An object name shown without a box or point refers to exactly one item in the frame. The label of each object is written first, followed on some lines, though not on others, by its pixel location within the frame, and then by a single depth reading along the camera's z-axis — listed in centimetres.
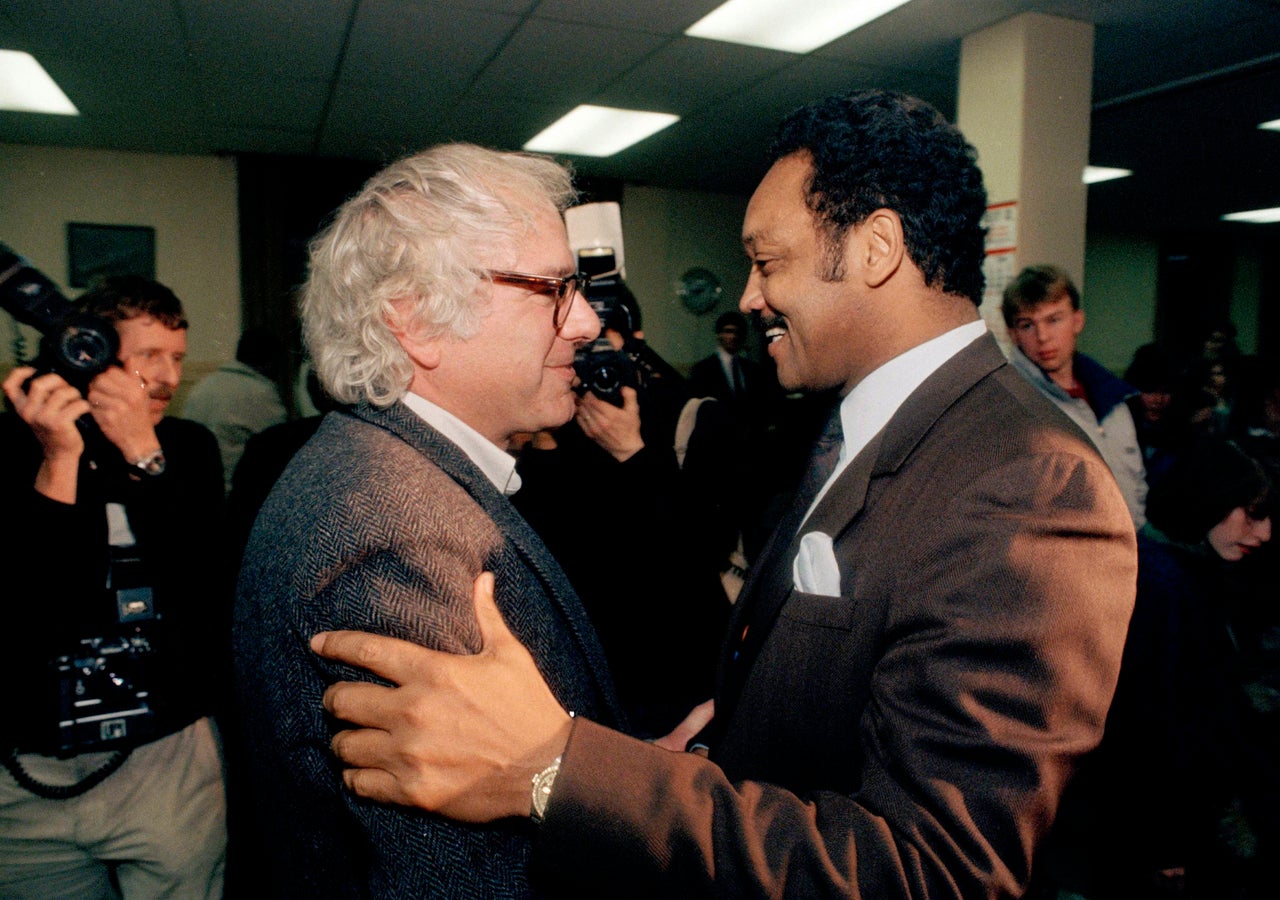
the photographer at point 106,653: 140
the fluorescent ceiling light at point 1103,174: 693
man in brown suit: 70
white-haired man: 78
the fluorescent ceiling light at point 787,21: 359
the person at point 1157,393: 387
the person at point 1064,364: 295
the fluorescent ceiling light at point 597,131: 535
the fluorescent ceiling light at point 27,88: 425
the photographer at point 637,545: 190
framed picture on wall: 613
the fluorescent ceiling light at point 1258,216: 895
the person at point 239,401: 426
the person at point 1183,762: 151
